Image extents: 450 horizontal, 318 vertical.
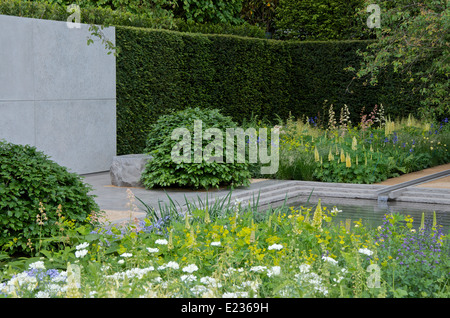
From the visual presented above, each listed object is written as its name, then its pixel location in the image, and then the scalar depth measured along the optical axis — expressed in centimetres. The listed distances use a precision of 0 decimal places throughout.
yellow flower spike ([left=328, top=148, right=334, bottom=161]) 1021
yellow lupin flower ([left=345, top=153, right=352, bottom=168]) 995
